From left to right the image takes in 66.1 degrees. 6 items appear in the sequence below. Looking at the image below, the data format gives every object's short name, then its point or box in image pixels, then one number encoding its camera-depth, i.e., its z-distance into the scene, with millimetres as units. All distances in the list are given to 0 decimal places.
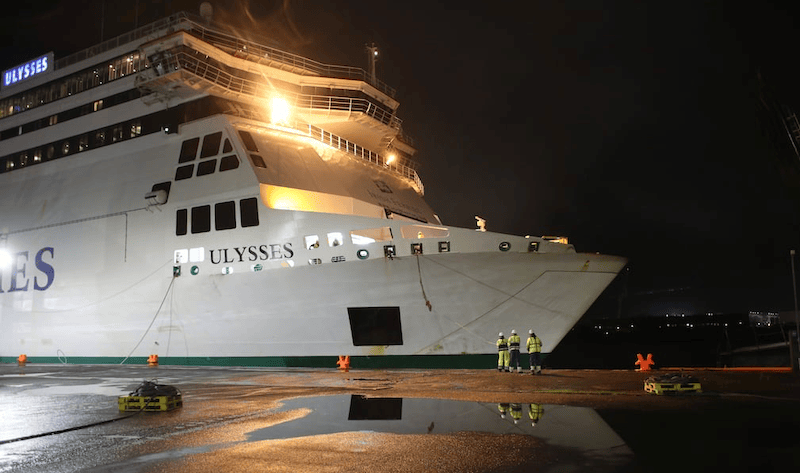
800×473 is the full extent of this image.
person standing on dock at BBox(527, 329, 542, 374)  15375
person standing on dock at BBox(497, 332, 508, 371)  15750
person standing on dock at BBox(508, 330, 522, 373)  15508
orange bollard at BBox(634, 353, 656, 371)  17609
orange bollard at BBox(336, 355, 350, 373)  17139
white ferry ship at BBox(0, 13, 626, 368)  16375
